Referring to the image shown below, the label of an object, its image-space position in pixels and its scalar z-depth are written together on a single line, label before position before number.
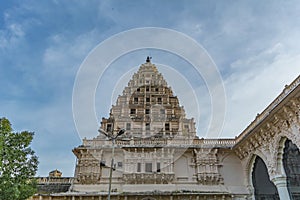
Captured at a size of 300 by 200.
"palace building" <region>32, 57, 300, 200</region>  15.57
